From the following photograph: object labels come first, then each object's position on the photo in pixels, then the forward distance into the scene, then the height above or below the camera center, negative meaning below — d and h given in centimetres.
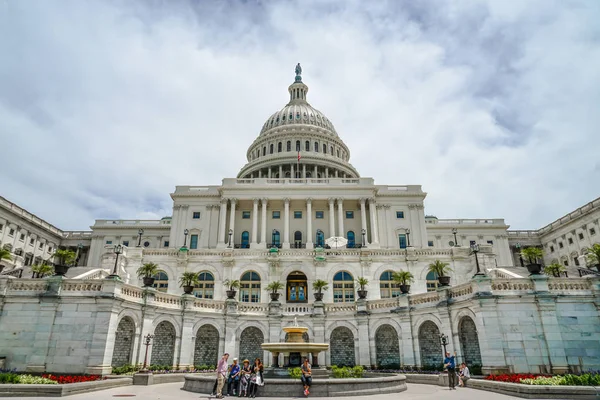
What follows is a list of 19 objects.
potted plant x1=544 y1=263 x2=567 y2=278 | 4128 +763
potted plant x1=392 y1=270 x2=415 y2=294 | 3497 +681
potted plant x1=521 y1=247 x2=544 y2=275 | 2708 +771
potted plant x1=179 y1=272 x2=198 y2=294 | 3553 +708
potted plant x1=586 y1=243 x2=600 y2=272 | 3479 +805
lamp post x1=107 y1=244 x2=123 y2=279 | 2741 +469
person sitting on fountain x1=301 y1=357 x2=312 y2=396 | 1883 -139
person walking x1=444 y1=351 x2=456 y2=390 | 2220 -120
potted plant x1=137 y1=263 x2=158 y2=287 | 4304 +852
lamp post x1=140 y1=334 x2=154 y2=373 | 2570 +37
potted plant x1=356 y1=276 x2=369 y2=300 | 3701 +470
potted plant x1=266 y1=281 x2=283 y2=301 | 3838 +600
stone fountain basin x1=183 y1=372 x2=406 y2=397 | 1927 -183
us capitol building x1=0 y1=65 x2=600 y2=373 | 2611 +716
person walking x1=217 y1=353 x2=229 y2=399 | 1888 -121
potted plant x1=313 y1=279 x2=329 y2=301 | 4191 +630
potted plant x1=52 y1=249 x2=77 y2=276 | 2739 +795
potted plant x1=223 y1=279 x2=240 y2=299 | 3656 +655
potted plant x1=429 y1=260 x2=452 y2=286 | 3108 +795
